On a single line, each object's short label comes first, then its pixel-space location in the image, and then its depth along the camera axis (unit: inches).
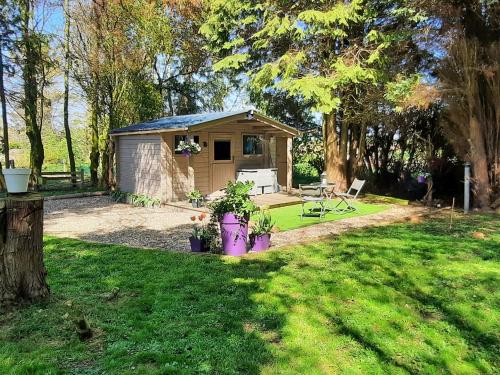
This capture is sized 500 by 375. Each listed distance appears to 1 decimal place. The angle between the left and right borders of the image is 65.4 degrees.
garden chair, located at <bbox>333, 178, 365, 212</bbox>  408.3
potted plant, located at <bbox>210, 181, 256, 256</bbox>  228.8
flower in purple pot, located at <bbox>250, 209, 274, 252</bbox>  243.3
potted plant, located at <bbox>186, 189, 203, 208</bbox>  442.0
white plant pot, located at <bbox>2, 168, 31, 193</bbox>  139.6
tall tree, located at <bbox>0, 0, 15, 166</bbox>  508.4
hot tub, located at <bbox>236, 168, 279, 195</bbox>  526.0
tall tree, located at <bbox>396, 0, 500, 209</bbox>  386.6
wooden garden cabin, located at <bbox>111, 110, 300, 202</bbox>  471.2
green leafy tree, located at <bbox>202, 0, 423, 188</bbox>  413.4
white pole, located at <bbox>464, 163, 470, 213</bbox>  400.5
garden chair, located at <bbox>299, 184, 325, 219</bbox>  366.0
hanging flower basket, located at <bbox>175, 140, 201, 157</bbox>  445.1
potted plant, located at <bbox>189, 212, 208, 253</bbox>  243.1
